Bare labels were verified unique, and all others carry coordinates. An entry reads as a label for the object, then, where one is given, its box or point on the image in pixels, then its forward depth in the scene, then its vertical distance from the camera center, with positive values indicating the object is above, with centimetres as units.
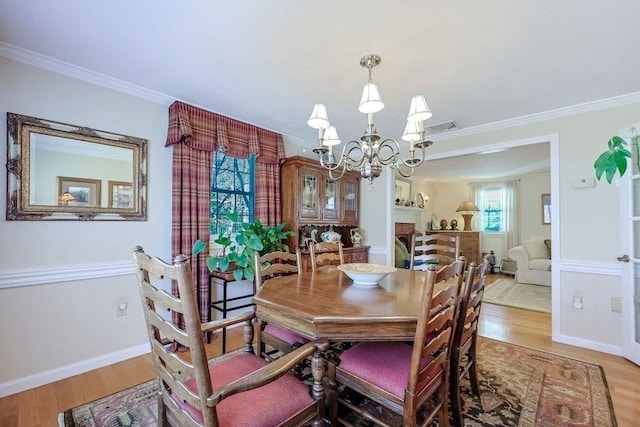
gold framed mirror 202 +32
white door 247 -36
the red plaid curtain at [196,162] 272 +50
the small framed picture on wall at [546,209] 635 +11
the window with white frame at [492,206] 691 +19
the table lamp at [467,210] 682 +9
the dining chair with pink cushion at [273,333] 180 -77
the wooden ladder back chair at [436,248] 271 -33
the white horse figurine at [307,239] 372 -32
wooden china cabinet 356 +15
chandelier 184 +58
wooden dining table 133 -47
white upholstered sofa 520 -87
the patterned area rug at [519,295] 406 -127
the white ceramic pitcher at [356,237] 434 -34
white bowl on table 188 -39
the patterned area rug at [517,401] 172 -122
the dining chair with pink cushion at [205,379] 92 -61
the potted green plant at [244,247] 273 -33
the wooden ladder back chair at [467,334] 160 -70
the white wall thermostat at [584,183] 278 +30
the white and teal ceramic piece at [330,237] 397 -31
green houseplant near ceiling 247 +49
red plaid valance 270 +83
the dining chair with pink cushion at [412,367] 121 -74
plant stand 280 -70
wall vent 328 +100
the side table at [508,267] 620 -113
